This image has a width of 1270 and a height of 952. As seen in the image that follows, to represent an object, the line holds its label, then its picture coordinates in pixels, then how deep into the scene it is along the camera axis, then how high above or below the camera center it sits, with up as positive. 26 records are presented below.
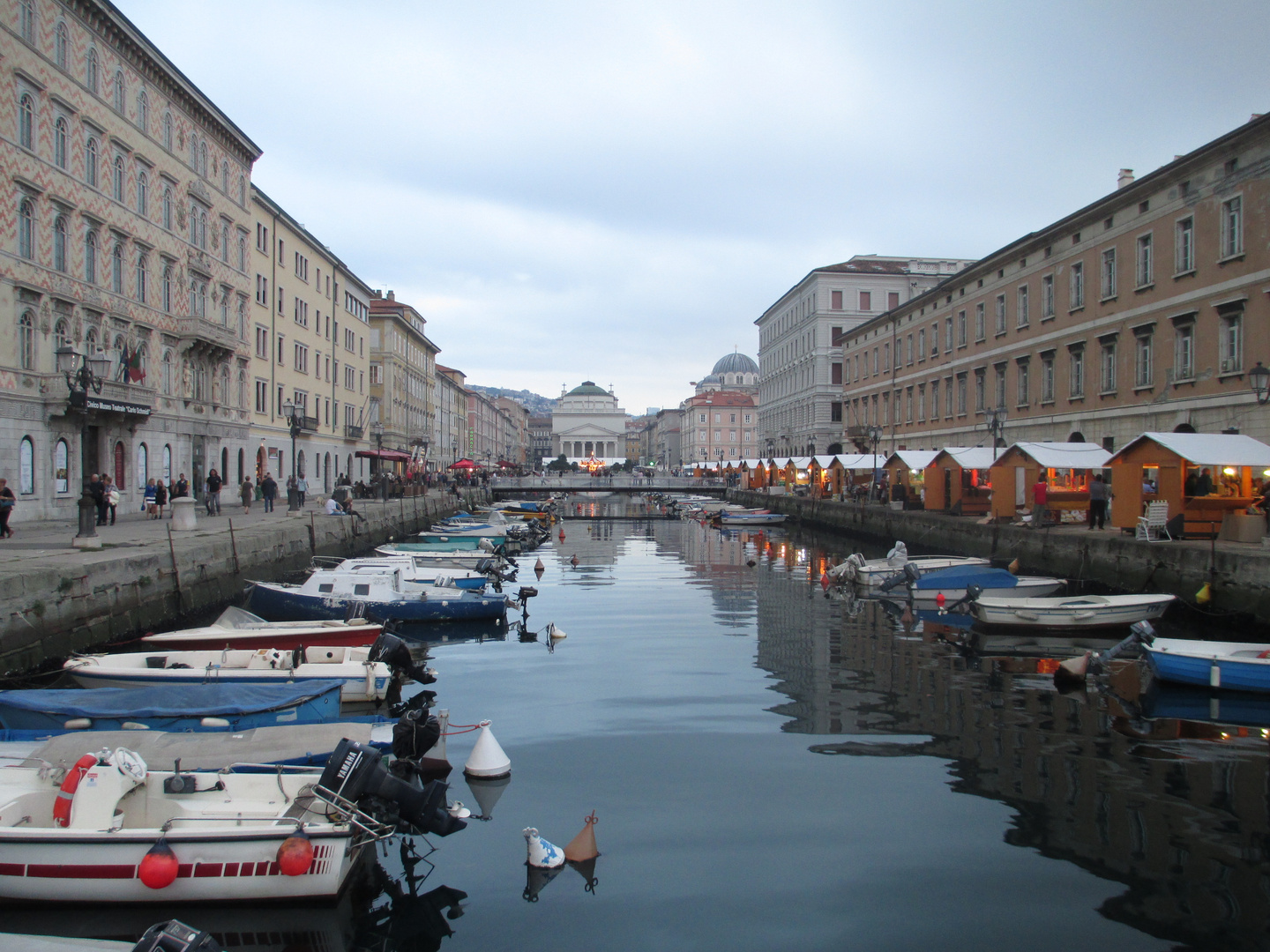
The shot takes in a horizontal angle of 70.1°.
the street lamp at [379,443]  47.50 +2.00
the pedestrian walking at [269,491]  38.06 -0.50
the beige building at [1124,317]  27.70 +6.60
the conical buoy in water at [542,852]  8.32 -3.45
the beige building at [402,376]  73.81 +9.34
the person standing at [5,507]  22.52 -0.73
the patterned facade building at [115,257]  26.95 +8.07
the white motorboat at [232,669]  13.06 -2.83
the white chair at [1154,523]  22.72 -0.99
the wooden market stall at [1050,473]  30.67 +0.34
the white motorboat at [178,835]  7.14 -2.87
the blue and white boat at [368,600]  20.14 -2.81
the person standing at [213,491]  34.28 -0.48
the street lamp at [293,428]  36.97 +2.14
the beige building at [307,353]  48.53 +7.93
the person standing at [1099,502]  27.05 -0.57
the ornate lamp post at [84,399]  19.91 +1.78
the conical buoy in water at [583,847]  8.46 -3.45
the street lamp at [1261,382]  22.16 +2.63
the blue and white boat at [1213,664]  13.95 -2.81
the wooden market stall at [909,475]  42.03 +0.35
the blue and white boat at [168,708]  10.31 -2.69
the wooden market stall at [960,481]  36.72 +0.06
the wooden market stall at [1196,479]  22.74 +0.13
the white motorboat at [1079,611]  18.91 -2.70
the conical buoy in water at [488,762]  10.54 -3.30
